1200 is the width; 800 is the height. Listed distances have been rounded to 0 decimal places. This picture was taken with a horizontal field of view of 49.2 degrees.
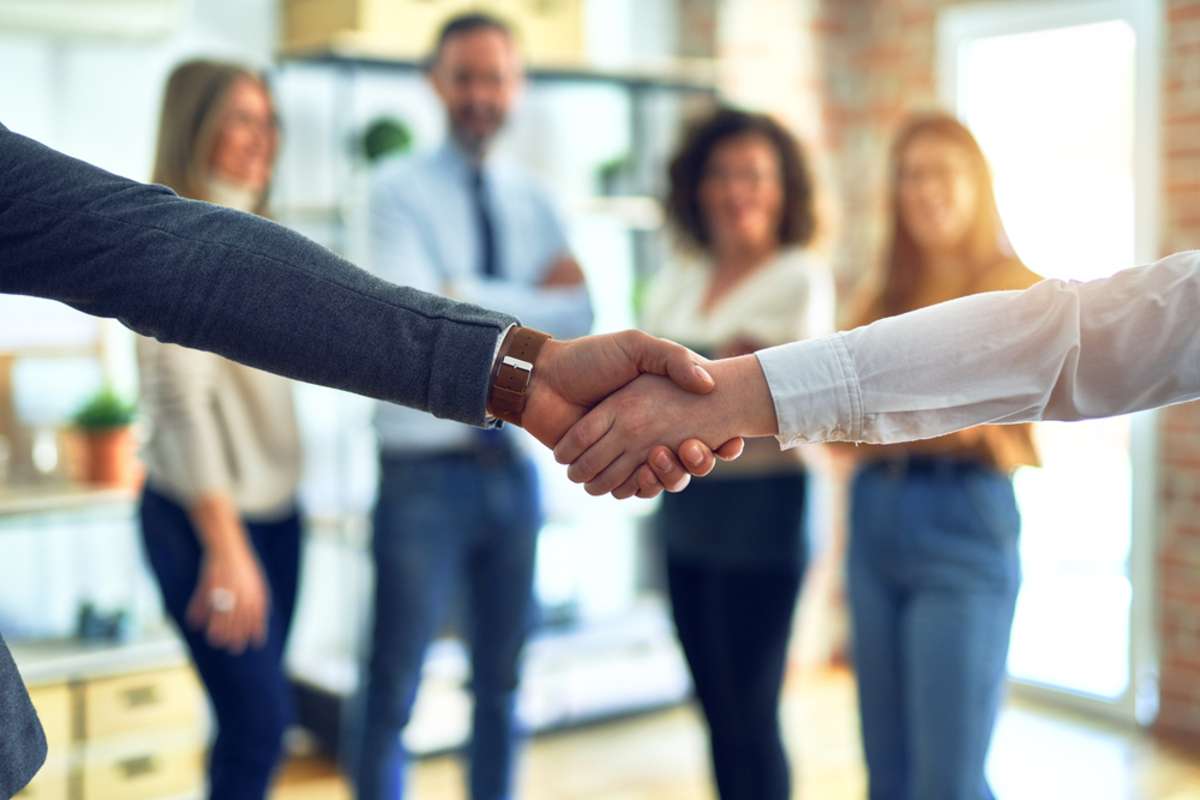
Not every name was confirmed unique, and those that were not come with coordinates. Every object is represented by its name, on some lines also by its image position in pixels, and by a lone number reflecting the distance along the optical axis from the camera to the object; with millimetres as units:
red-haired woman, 2061
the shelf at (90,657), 2898
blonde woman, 2205
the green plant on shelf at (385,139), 3406
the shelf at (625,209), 3889
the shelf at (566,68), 3311
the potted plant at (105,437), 3074
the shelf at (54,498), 2924
